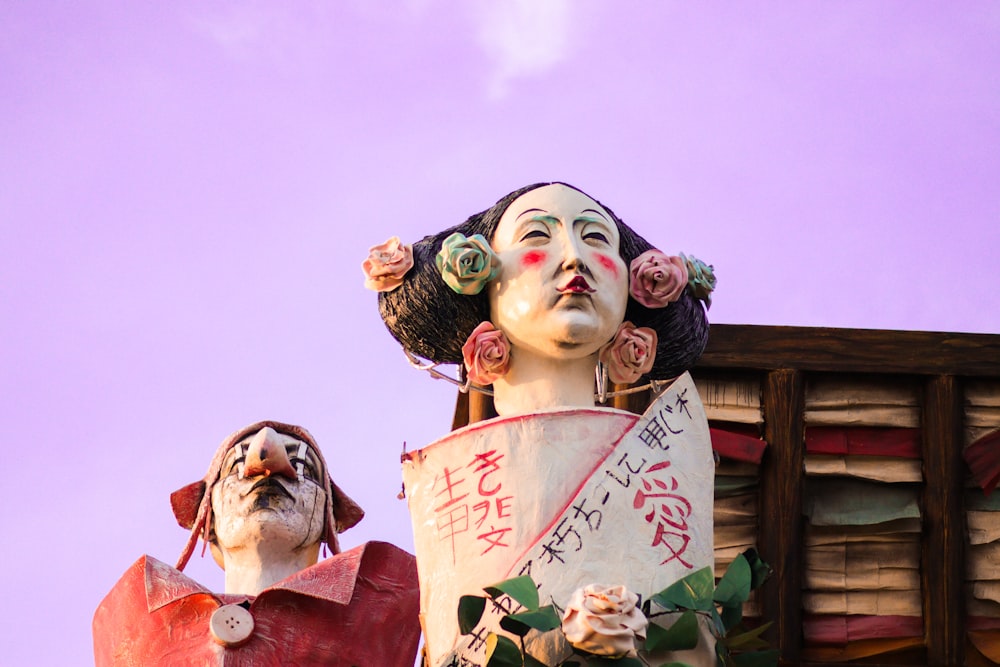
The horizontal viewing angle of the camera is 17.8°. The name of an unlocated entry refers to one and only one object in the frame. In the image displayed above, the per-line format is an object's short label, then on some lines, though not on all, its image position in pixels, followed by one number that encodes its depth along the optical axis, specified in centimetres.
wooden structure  1293
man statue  965
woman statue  873
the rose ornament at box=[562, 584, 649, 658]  810
